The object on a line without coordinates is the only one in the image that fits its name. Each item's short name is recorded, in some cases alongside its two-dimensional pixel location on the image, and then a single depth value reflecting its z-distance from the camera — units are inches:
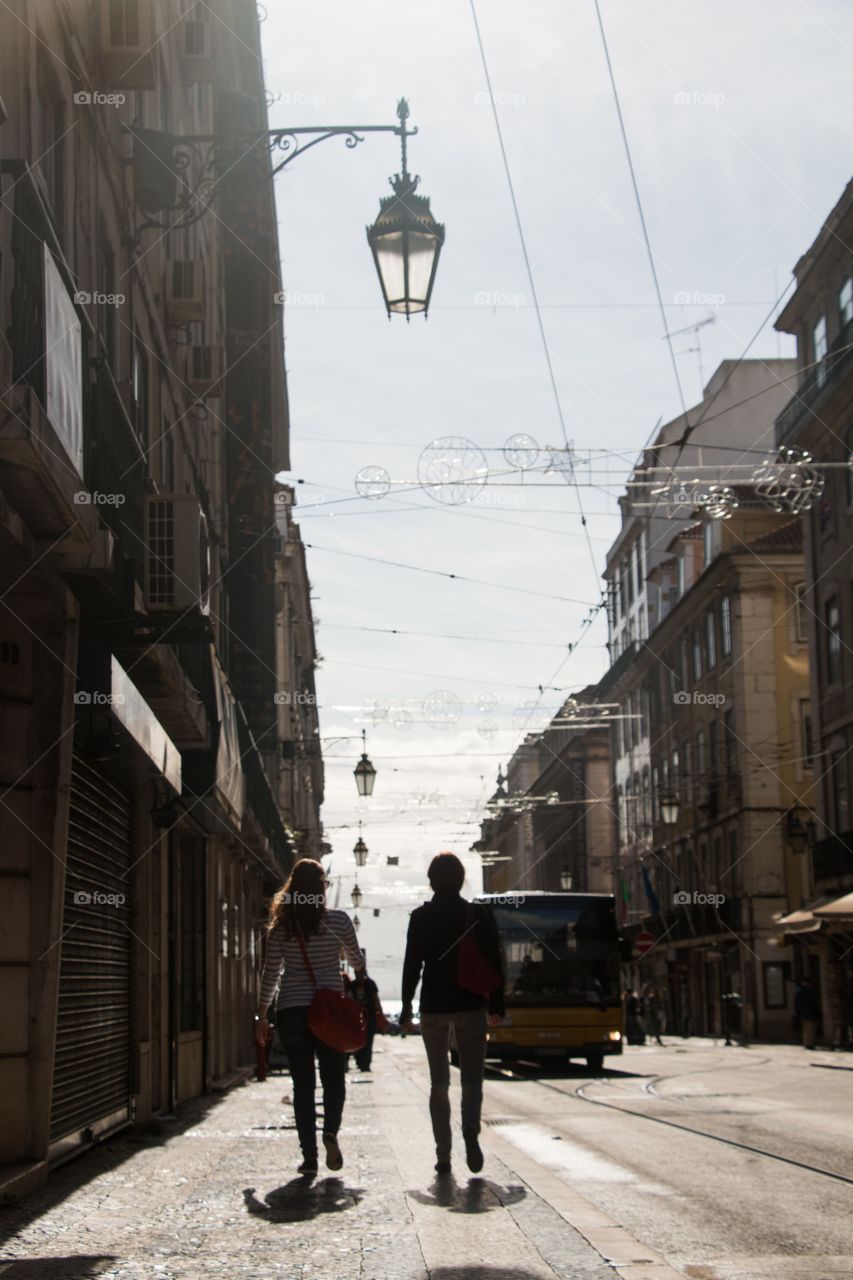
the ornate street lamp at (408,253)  454.3
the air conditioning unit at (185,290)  727.7
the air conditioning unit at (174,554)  478.0
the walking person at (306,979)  367.2
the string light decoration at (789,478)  1095.6
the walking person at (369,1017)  399.8
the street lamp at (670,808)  1971.0
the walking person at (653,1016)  1940.2
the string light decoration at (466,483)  919.7
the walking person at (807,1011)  1530.5
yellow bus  1059.3
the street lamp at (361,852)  1889.8
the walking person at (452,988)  363.9
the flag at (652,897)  2384.4
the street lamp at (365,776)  1524.4
